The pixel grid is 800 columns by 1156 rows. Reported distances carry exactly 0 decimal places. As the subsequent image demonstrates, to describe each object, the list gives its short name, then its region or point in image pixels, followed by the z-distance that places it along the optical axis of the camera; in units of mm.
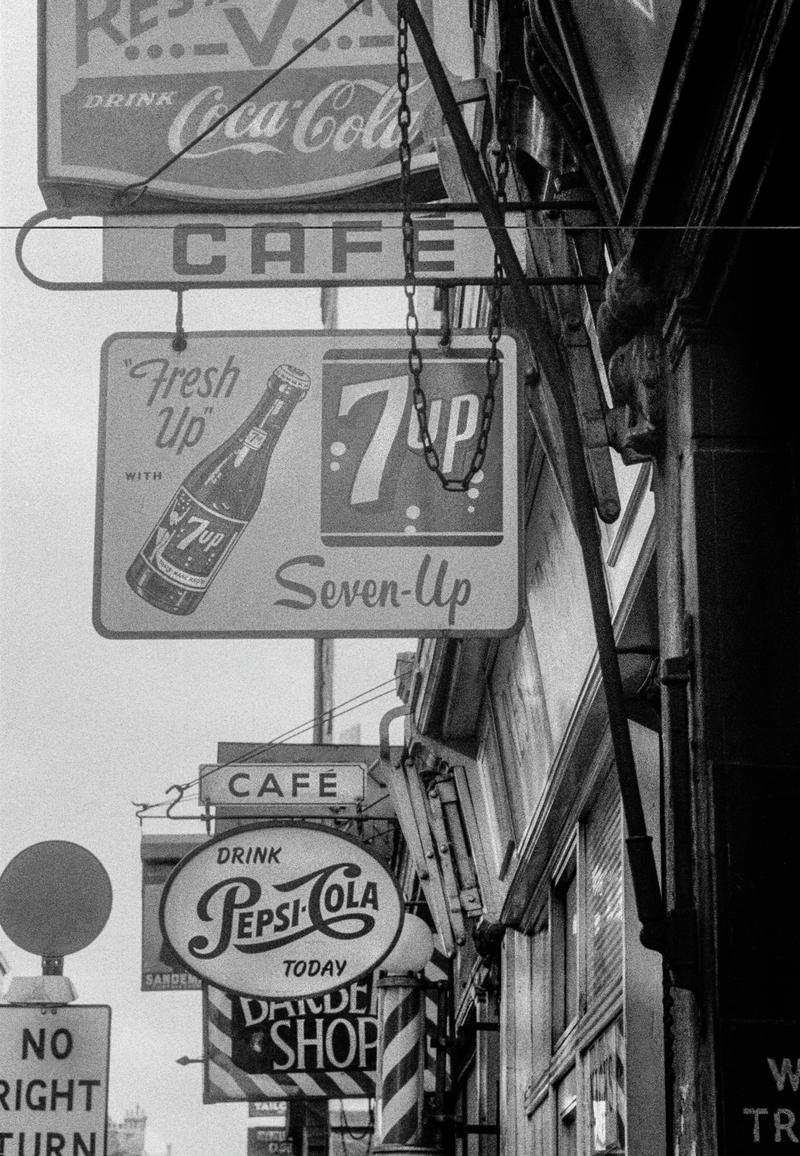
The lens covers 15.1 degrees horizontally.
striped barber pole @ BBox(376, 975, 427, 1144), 16277
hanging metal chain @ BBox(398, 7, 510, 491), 7949
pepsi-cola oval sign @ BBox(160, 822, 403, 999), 13183
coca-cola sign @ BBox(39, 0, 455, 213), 10129
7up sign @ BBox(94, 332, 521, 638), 8948
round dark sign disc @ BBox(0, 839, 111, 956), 12328
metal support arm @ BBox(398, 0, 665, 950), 6425
